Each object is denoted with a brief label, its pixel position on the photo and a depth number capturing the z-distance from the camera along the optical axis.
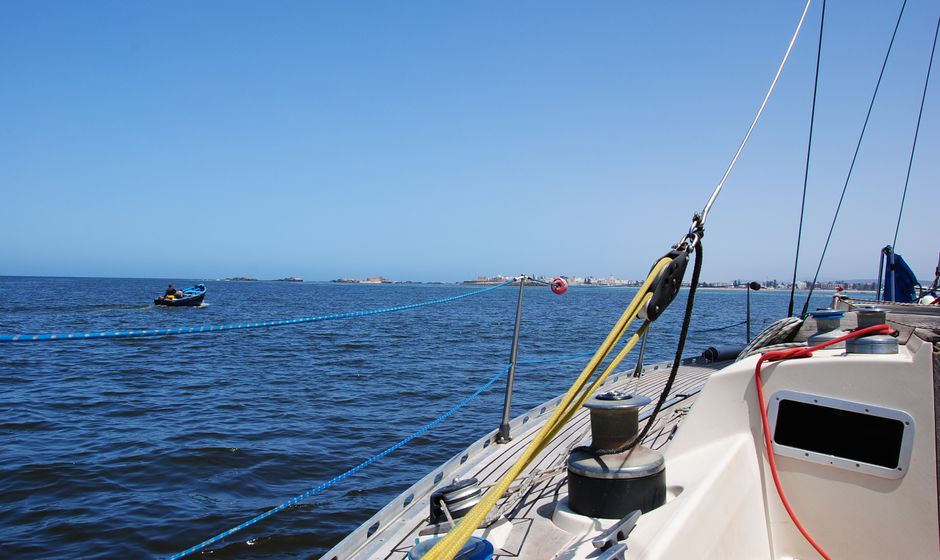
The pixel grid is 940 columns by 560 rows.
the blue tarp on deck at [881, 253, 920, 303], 10.88
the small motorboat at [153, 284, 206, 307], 43.61
